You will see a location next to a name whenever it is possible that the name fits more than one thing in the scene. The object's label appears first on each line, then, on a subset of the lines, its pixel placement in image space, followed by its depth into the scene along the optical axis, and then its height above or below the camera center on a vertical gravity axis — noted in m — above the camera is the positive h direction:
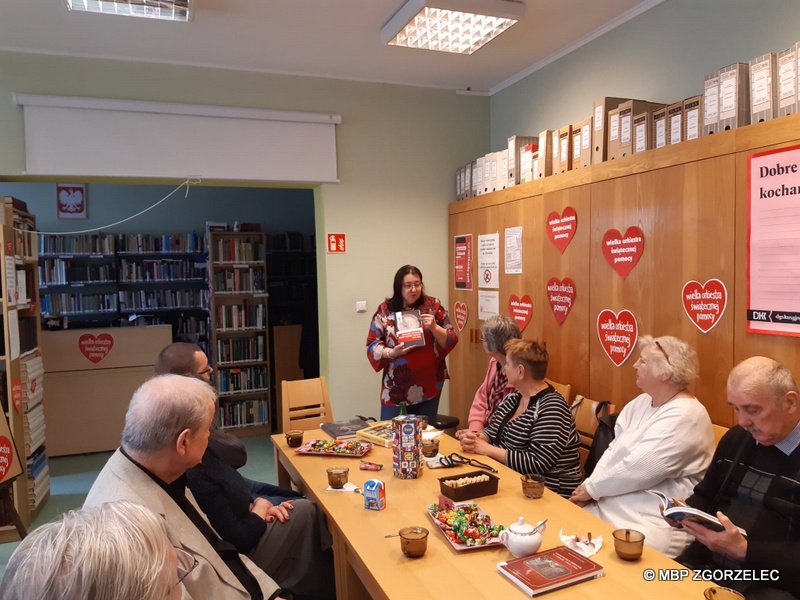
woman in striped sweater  2.47 -0.74
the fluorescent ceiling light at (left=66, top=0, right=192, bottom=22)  3.05 +1.47
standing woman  3.75 -0.52
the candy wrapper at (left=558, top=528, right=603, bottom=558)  1.68 -0.83
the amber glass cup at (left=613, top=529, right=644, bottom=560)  1.61 -0.79
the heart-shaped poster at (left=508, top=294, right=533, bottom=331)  3.83 -0.27
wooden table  1.50 -0.84
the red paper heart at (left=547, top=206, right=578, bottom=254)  3.37 +0.26
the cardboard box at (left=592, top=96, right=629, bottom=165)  3.15 +0.79
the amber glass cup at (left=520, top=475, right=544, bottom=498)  2.07 -0.79
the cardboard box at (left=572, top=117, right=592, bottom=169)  3.27 +0.73
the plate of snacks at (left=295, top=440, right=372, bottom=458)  2.64 -0.83
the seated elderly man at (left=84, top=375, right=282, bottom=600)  1.59 -0.54
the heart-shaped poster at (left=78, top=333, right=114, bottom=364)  5.12 -0.61
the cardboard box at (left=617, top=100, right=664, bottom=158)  2.97 +0.79
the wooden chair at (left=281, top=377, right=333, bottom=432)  3.53 -0.82
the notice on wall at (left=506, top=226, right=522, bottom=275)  3.90 +0.13
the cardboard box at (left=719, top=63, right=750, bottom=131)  2.43 +0.73
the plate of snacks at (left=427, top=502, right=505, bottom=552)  1.71 -0.80
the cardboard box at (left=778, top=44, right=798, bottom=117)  2.23 +0.73
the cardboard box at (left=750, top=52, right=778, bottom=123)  2.31 +0.73
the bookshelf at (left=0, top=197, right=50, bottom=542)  3.51 -0.53
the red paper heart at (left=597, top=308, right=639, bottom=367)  2.99 -0.35
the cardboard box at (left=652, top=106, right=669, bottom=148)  2.81 +0.69
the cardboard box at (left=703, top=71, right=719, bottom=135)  2.54 +0.73
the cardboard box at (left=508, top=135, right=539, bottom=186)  3.91 +0.82
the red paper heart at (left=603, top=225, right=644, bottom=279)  2.93 +0.10
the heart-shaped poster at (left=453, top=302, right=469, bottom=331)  4.71 -0.36
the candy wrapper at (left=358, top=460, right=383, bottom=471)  2.43 -0.83
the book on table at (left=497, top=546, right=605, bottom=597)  1.48 -0.82
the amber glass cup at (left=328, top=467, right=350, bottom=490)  2.22 -0.80
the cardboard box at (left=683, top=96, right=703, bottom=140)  2.64 +0.69
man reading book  1.73 -0.78
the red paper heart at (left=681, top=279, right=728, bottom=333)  2.52 -0.16
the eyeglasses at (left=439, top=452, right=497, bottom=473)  2.44 -0.82
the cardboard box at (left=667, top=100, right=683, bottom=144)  2.73 +0.70
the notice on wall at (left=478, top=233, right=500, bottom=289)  4.18 +0.07
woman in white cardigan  2.16 -0.73
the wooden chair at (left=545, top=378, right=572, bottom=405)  3.43 -0.73
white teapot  1.63 -0.78
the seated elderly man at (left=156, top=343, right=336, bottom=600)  2.14 -1.01
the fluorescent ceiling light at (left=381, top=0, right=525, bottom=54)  3.13 +1.49
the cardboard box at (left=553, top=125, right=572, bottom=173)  3.43 +0.73
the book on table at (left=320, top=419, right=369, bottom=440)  2.98 -0.84
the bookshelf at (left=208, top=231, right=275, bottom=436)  5.88 -0.59
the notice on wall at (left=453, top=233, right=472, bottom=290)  4.60 +0.08
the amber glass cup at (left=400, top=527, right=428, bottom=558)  1.66 -0.79
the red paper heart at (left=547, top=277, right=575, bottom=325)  3.44 -0.17
